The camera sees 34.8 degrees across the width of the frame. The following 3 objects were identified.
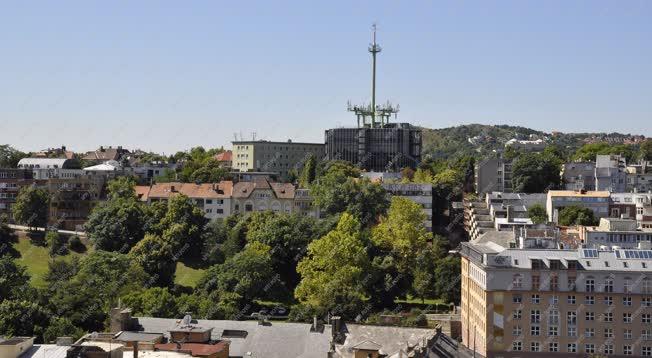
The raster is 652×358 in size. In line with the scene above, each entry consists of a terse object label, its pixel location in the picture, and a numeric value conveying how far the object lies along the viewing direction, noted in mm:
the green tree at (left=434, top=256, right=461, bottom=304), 69125
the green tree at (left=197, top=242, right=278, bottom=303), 67812
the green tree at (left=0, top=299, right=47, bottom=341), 54688
